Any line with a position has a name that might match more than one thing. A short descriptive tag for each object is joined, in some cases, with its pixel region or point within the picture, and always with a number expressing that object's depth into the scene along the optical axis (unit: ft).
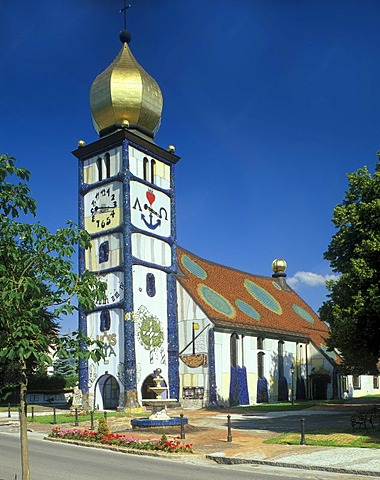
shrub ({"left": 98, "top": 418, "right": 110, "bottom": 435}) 64.49
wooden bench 66.72
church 117.60
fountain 75.51
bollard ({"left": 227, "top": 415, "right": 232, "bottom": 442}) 63.16
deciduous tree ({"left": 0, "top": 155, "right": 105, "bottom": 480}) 27.63
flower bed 56.29
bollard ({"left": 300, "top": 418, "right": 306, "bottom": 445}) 58.47
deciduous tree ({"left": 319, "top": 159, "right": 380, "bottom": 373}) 66.28
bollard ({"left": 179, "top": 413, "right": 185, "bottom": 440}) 65.10
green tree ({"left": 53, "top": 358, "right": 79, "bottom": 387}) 174.50
